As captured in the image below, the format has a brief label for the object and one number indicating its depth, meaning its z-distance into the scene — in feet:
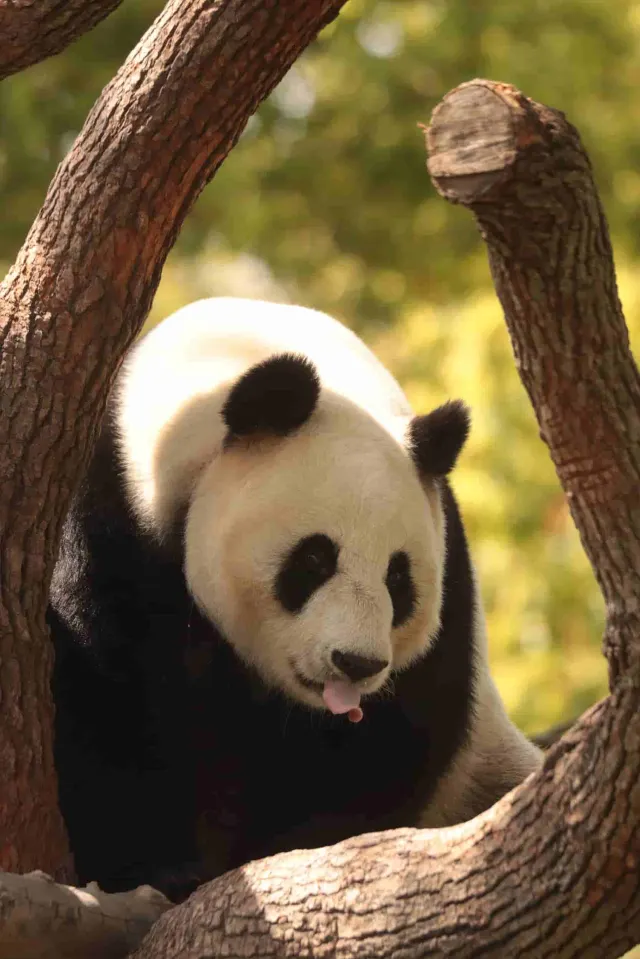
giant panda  19.69
